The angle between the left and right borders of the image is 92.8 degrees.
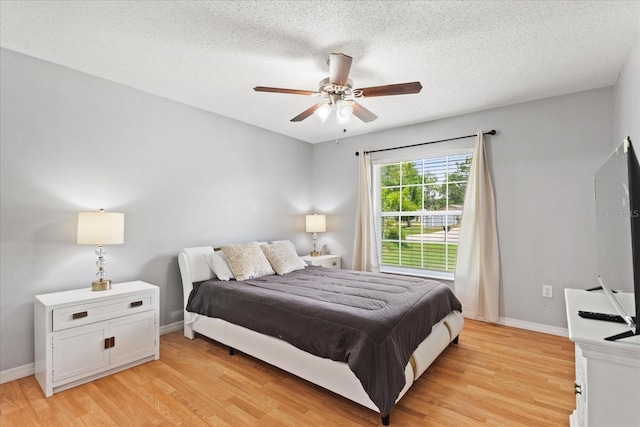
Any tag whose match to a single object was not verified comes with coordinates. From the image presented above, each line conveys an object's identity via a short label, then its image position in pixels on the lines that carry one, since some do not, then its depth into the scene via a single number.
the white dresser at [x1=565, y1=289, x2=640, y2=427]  1.11
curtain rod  3.54
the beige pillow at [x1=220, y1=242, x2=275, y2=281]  3.23
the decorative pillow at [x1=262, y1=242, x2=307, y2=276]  3.54
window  3.96
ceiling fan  2.19
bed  1.83
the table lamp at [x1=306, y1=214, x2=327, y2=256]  4.77
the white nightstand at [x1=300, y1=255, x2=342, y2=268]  4.36
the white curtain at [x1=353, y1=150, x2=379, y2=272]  4.47
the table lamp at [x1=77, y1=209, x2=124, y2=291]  2.44
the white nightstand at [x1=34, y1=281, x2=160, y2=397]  2.18
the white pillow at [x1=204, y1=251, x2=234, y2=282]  3.22
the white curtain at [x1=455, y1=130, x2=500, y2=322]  3.48
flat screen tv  1.17
